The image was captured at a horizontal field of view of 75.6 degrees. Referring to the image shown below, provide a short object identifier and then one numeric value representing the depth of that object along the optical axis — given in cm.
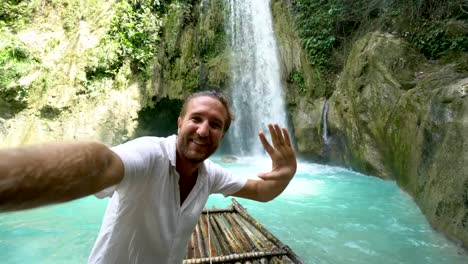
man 72
